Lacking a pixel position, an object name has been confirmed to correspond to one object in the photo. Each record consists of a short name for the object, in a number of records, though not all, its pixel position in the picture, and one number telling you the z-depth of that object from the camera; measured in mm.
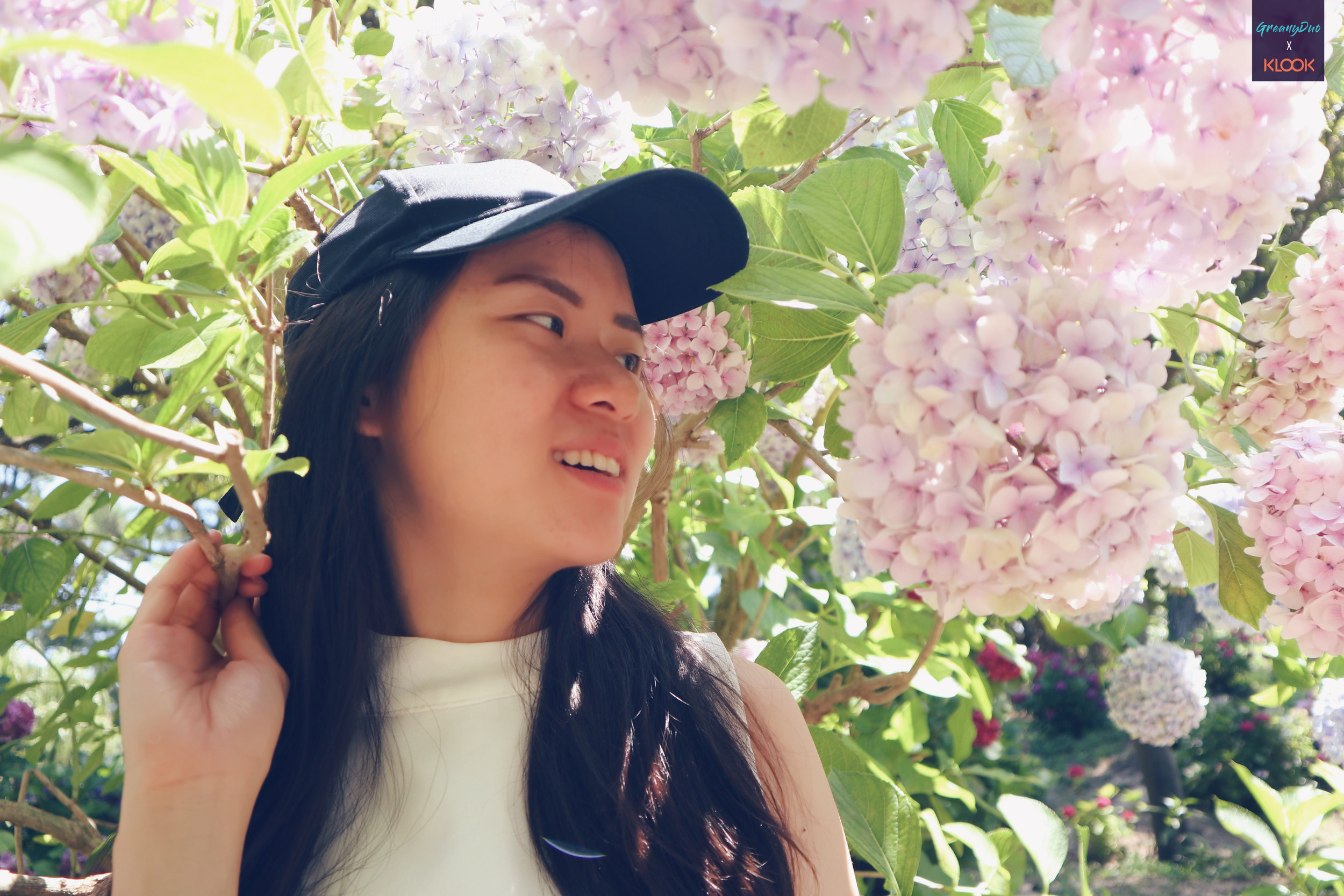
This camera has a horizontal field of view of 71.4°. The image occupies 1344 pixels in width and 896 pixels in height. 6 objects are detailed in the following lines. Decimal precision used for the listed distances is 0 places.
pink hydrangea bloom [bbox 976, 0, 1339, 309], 553
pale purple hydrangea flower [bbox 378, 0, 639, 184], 1175
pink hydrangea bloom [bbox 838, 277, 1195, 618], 564
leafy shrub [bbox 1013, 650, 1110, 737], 7695
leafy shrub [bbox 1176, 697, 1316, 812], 6203
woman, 982
